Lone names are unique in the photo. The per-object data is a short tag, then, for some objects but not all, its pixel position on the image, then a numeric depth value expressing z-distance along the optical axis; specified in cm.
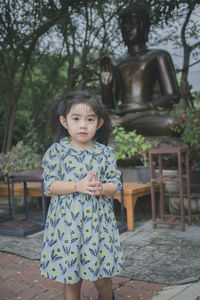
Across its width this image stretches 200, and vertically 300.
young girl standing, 170
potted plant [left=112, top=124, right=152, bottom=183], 464
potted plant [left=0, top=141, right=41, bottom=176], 545
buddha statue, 603
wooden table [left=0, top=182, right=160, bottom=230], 399
